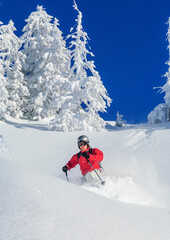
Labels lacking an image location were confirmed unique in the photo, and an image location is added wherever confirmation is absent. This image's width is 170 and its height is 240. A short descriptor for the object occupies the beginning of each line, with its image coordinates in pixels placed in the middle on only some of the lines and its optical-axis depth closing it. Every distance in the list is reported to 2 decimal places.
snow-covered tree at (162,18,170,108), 21.45
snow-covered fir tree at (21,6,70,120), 23.27
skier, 5.92
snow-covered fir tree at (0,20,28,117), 22.27
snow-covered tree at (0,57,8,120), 19.53
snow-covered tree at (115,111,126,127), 39.03
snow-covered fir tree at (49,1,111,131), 15.48
